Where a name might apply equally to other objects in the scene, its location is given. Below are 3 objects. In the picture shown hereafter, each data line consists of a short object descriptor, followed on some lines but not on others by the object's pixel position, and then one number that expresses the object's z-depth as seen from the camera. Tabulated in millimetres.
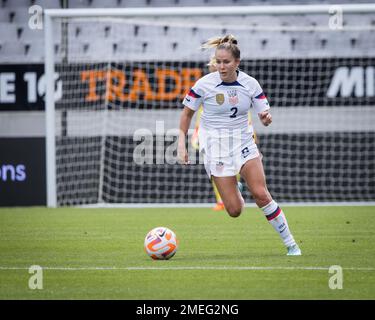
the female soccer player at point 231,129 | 17734
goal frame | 30562
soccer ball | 17375
